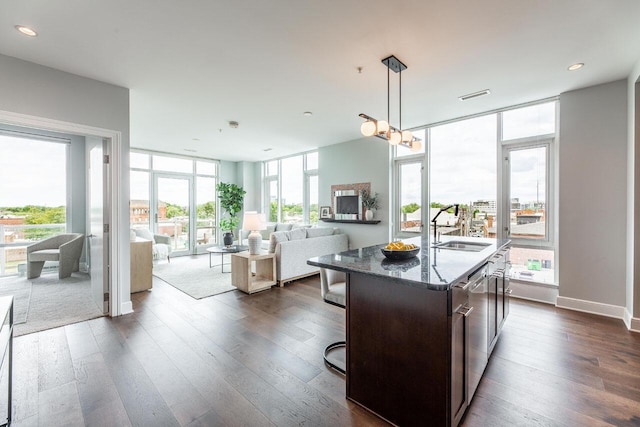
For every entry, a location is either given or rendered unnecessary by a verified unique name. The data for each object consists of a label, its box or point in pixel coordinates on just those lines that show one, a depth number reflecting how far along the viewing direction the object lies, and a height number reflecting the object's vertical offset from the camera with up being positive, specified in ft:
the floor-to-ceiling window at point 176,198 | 22.13 +1.14
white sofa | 14.60 -2.15
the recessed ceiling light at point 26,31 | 7.18 +4.82
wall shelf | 17.71 -0.68
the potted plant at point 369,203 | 17.88 +0.51
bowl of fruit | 6.40 -0.96
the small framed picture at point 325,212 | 20.66 -0.09
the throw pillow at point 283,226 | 22.03 -1.27
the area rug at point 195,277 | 13.85 -3.95
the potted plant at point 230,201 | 25.49 +0.95
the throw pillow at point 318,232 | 16.71 -1.35
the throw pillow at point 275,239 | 14.70 -1.54
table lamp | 15.79 -0.64
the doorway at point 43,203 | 14.17 +0.51
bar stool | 7.19 -2.16
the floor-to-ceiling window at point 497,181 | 12.54 +1.53
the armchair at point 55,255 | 15.60 -2.49
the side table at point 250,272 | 13.41 -3.23
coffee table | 16.95 -2.44
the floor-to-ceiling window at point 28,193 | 16.31 +1.18
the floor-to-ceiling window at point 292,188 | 23.11 +2.04
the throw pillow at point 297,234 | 15.56 -1.36
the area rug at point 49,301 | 10.02 -3.97
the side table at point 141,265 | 13.56 -2.70
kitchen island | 4.67 -2.35
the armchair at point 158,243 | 19.72 -2.50
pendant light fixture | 7.77 +2.43
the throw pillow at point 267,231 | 23.68 -1.77
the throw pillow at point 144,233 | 19.63 -1.59
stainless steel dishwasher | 5.56 -2.53
